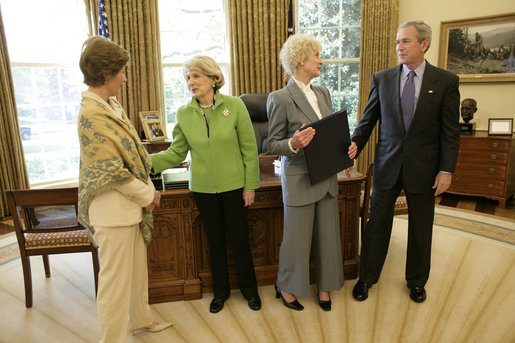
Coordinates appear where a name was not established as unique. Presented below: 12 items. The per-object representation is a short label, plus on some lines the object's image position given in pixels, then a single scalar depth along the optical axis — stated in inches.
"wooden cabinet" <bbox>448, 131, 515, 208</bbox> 162.1
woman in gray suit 80.6
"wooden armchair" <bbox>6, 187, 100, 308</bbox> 86.6
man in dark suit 83.4
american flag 172.6
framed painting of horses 175.0
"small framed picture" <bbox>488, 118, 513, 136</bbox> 165.3
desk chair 159.0
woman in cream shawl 60.4
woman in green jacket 80.6
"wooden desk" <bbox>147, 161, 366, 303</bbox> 92.4
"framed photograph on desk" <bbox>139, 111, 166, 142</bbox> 186.7
